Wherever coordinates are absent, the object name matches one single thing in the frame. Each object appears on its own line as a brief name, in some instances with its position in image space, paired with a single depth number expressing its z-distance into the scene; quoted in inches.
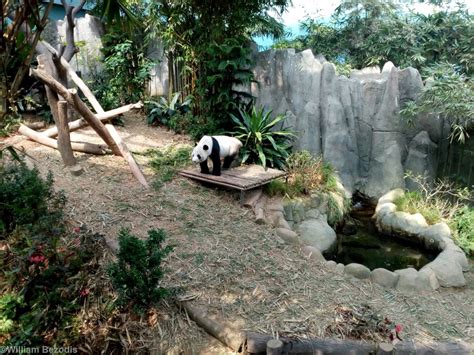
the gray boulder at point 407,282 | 173.0
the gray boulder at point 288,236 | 189.8
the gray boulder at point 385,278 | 172.4
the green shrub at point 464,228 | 224.5
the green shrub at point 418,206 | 242.5
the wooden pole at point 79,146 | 226.1
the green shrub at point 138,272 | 118.4
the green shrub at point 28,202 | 144.4
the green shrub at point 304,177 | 237.8
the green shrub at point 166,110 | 299.9
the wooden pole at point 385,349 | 111.2
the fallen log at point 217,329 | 117.5
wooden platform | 206.4
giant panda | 210.2
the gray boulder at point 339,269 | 171.6
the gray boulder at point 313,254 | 179.2
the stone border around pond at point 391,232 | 174.9
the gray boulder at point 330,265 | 173.3
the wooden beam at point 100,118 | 229.9
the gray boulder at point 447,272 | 183.5
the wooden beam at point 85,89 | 237.6
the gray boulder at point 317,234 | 217.3
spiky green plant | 244.4
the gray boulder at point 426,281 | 175.8
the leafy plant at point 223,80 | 248.8
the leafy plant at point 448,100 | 235.3
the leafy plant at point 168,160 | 218.7
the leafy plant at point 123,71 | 318.3
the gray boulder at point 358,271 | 174.7
